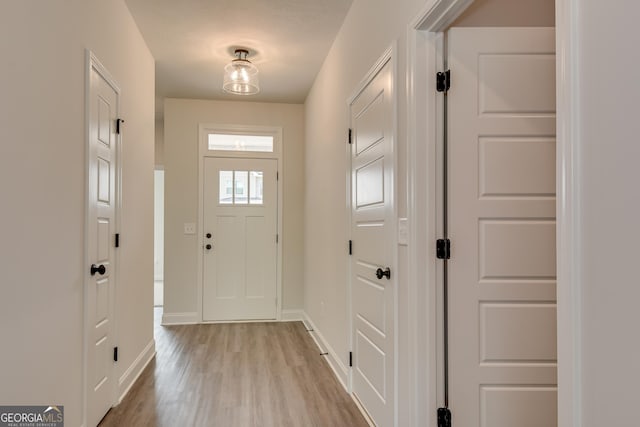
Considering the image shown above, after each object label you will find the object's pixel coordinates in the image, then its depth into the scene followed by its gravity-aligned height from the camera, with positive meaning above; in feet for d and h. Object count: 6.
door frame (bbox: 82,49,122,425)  6.90 -0.24
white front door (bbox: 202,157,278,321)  16.24 -0.62
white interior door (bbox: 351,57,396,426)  7.00 -0.50
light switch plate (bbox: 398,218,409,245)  6.22 -0.13
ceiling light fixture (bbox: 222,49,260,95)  11.91 +4.39
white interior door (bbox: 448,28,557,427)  5.74 -0.34
